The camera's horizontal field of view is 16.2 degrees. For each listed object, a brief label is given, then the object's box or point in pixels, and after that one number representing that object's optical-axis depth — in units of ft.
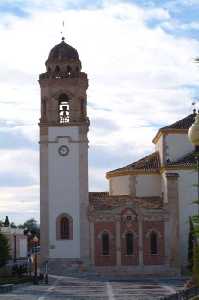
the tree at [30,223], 574.31
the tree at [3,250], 149.85
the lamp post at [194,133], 37.58
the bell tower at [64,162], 156.56
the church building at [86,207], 155.84
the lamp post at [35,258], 130.00
